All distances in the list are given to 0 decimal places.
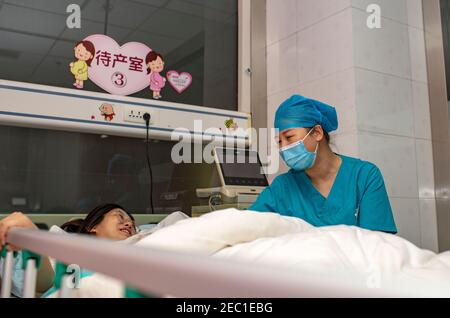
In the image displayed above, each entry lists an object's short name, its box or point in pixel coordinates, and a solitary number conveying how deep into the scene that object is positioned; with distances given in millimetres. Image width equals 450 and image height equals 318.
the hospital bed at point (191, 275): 331
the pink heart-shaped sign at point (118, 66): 2570
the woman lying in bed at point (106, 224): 1788
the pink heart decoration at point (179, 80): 2820
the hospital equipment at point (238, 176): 2320
